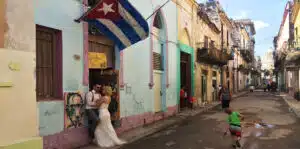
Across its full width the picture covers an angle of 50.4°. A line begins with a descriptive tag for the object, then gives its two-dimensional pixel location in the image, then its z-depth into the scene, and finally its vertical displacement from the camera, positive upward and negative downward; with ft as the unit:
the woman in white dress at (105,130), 28.07 -4.37
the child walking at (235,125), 26.25 -3.82
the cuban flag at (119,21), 27.01 +5.43
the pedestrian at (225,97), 59.71 -3.29
